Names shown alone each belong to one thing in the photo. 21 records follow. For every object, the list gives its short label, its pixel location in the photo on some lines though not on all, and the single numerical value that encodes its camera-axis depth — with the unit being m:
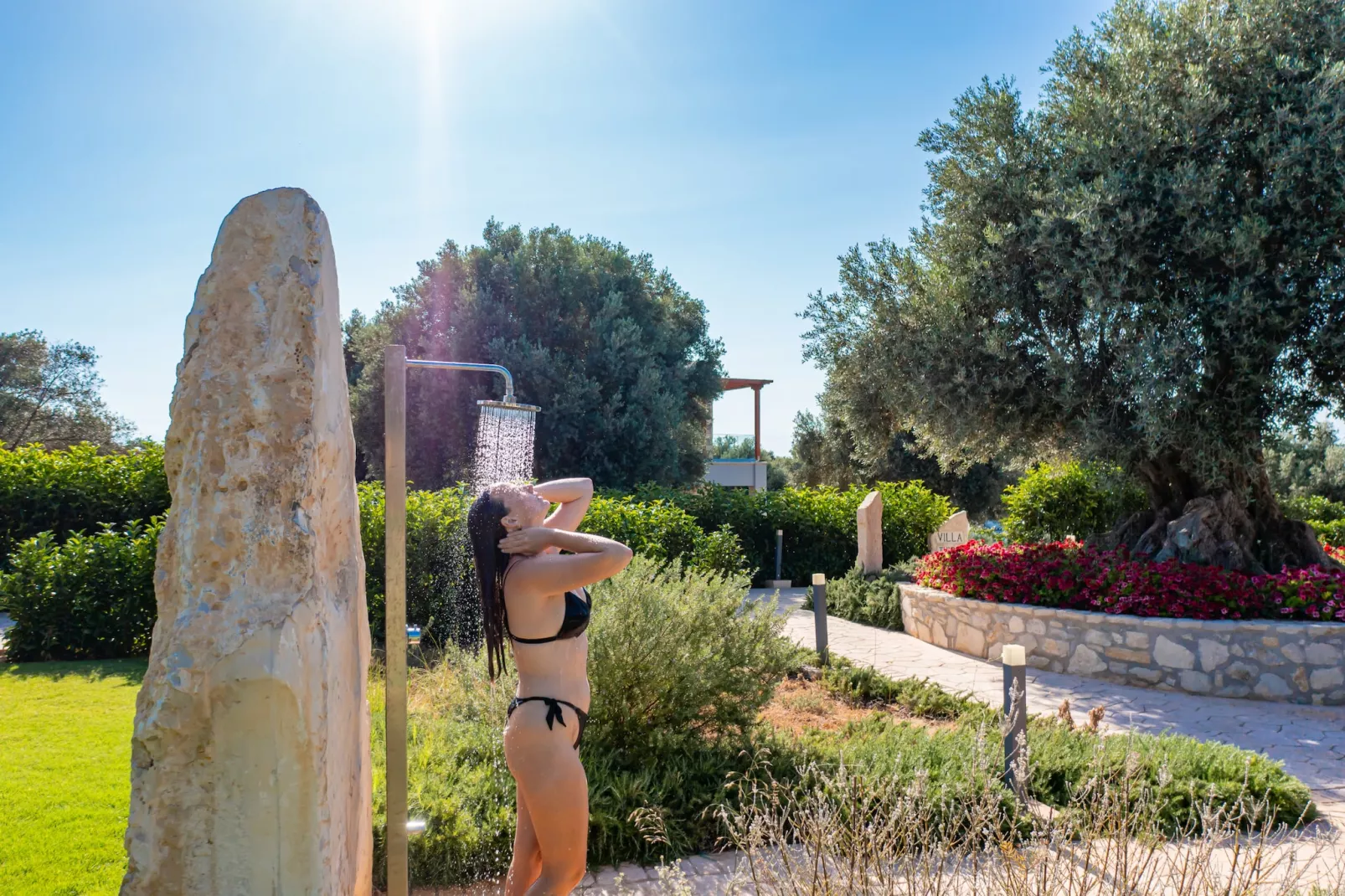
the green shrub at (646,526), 10.24
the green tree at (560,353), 17.03
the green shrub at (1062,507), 12.63
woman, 2.59
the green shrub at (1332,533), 13.24
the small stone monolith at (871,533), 12.38
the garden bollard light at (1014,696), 4.39
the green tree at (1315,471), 20.77
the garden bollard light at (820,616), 7.95
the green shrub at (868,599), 10.37
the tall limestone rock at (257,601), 1.87
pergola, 25.61
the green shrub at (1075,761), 4.11
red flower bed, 7.11
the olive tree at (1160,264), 7.01
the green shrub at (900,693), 6.17
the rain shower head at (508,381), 2.85
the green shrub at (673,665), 4.63
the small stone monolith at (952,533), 12.98
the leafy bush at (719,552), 10.91
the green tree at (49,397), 22.98
